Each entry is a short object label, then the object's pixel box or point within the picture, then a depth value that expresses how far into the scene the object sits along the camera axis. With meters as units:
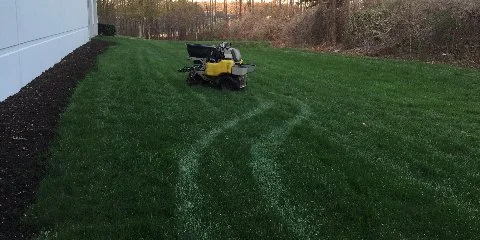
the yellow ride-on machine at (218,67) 9.89
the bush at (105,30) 31.38
